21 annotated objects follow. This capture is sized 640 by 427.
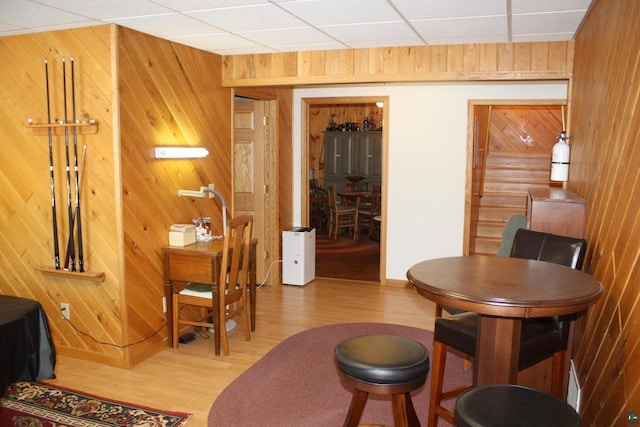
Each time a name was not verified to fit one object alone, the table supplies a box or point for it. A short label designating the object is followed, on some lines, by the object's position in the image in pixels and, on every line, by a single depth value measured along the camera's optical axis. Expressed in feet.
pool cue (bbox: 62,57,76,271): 12.24
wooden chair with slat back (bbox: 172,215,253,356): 13.11
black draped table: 10.28
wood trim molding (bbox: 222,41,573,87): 12.87
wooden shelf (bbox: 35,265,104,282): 12.31
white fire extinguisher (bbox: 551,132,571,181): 12.72
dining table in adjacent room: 30.78
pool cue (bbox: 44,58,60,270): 12.56
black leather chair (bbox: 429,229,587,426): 8.32
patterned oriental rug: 9.98
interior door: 19.25
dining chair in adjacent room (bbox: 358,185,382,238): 30.12
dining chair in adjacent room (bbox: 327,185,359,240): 30.42
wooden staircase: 22.15
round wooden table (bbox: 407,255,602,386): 6.39
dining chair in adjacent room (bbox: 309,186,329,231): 32.78
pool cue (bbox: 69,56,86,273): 12.21
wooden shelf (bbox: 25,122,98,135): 12.02
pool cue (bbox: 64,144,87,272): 12.31
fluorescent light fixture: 13.10
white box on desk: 13.51
